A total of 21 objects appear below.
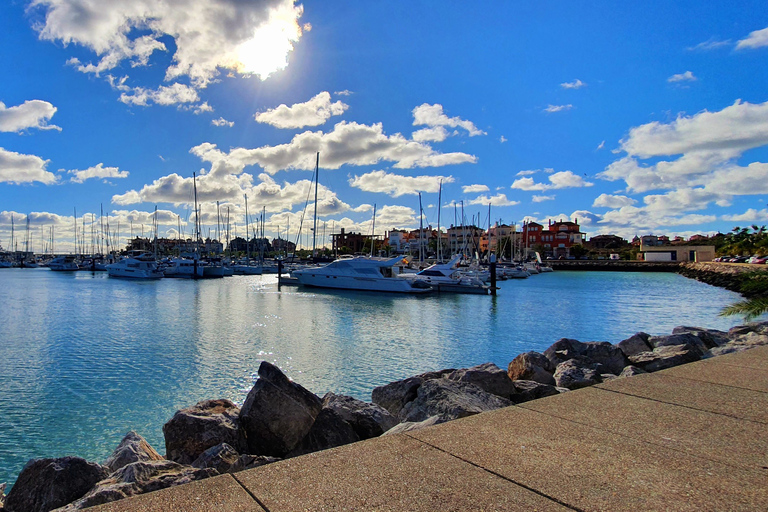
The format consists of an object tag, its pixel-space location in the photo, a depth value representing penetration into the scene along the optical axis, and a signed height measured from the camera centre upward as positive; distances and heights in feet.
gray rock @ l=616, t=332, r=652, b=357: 44.27 -8.53
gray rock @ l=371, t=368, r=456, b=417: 27.04 -8.11
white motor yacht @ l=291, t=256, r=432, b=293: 148.05 -6.37
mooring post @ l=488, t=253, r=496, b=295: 144.52 -6.82
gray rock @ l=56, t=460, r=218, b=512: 14.30 -7.36
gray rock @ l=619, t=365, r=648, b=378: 31.01 -7.72
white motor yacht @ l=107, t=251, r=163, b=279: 237.66 -5.41
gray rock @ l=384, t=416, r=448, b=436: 17.64 -6.48
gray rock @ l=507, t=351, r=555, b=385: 33.35 -8.24
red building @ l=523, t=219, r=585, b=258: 490.49 +21.83
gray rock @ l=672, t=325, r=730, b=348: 44.68 -8.08
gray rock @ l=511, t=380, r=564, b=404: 28.22 -8.31
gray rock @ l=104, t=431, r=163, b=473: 19.72 -8.50
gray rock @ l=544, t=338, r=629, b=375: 38.99 -8.39
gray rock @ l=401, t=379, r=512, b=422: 21.01 -6.85
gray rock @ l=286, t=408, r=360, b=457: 20.83 -7.96
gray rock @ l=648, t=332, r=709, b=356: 37.91 -7.54
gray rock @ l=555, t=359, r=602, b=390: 30.91 -8.07
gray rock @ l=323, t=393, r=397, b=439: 22.50 -7.84
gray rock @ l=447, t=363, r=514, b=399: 28.60 -7.61
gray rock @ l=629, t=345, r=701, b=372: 33.04 -7.49
